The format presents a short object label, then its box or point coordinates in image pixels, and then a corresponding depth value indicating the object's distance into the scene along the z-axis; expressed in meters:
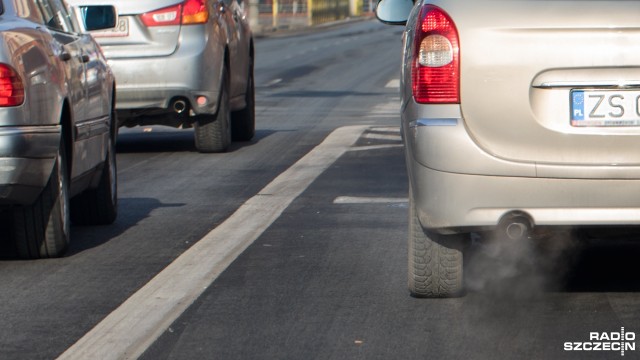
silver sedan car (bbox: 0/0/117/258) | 14.81
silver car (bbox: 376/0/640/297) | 12.08
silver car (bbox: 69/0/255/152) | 26.62
